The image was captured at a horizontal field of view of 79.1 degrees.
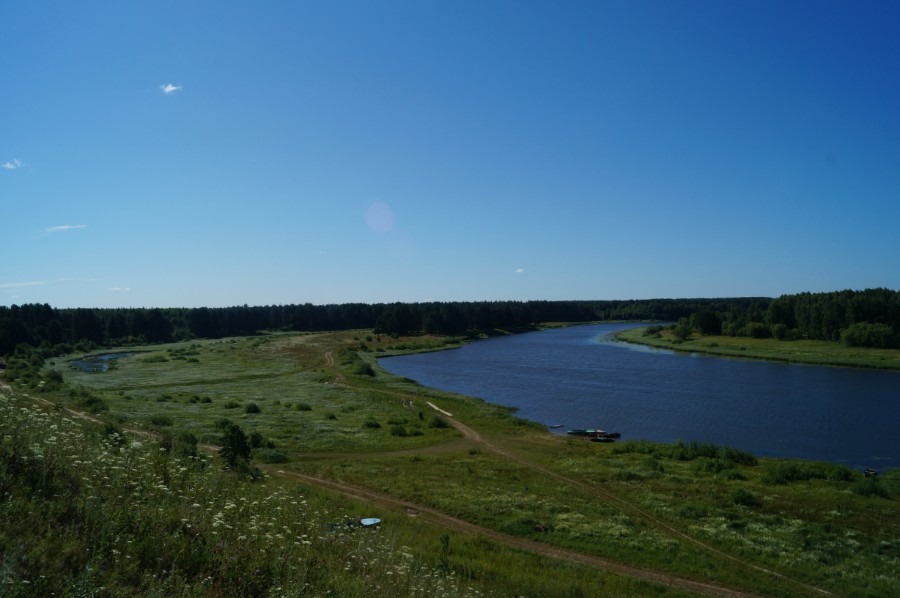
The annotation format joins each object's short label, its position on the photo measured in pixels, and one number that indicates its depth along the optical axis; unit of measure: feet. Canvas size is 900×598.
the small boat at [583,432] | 161.01
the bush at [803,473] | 111.96
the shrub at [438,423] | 169.48
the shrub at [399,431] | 157.58
